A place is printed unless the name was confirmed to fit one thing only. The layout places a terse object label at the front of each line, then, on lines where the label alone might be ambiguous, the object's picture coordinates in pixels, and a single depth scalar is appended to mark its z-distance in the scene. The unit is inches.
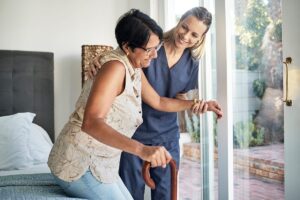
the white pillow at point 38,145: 101.7
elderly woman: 52.3
